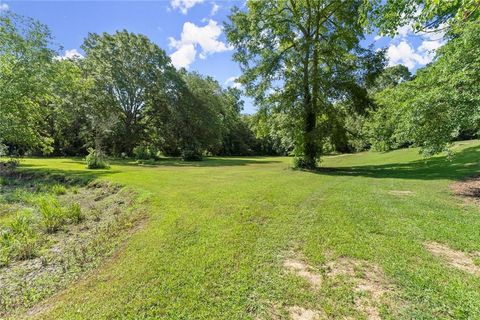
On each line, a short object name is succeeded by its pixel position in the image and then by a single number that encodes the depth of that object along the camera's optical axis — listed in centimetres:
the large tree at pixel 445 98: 696
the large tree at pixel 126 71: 2952
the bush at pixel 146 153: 2692
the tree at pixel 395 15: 419
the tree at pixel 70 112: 1730
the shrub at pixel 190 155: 3083
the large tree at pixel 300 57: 1627
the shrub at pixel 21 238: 508
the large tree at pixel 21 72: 1427
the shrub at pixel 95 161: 1791
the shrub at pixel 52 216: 648
